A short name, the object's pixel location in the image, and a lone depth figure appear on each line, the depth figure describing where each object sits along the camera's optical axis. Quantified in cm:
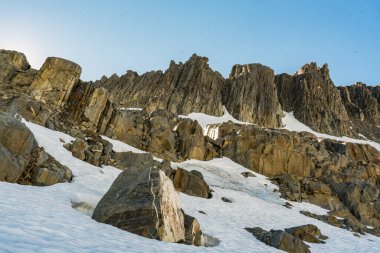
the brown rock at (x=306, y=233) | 2322
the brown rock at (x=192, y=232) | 1360
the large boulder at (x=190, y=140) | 4984
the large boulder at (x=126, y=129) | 4262
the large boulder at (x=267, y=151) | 5116
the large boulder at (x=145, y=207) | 1224
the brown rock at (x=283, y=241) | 1825
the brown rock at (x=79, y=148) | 2640
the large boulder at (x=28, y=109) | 3026
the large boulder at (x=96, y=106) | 4028
